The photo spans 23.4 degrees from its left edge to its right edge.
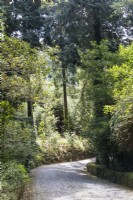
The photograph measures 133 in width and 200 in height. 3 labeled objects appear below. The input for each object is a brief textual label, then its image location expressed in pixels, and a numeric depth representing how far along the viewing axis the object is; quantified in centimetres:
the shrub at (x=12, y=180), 843
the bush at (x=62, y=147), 2788
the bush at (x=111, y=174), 1244
